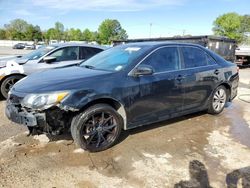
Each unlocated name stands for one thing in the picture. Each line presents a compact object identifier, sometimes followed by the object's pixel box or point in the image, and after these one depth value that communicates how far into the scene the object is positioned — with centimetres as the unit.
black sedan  262
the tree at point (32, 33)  5889
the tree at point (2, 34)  6341
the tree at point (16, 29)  6028
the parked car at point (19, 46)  3564
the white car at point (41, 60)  483
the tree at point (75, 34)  6022
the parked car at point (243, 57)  1196
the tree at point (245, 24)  5128
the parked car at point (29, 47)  3503
